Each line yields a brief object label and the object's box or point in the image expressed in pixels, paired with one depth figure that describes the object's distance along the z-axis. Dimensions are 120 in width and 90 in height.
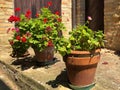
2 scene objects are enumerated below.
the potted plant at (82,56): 1.63
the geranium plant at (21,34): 2.27
